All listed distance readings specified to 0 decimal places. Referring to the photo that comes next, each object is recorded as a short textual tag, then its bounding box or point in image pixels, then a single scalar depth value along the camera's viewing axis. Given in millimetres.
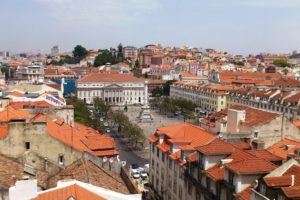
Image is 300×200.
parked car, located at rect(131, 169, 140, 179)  52312
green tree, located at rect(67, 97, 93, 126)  63831
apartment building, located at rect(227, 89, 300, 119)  80956
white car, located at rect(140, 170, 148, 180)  52488
